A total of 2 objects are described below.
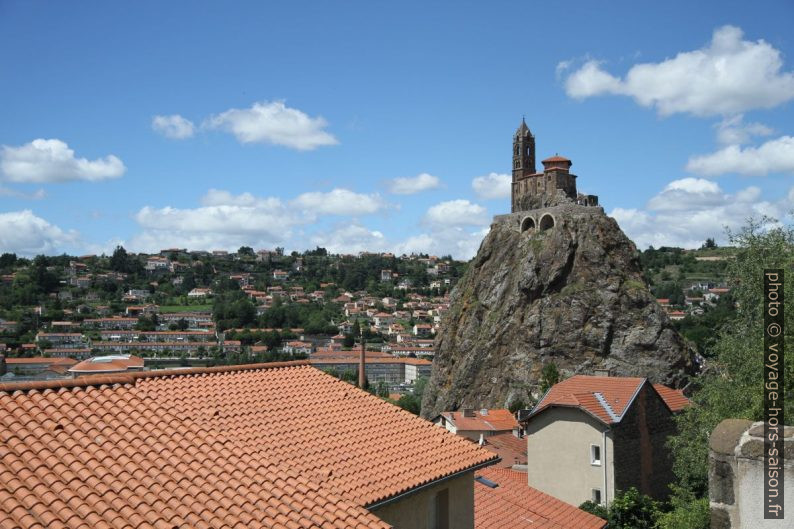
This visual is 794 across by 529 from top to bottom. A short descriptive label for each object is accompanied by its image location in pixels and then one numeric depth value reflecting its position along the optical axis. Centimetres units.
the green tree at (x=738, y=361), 1912
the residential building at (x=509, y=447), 3353
